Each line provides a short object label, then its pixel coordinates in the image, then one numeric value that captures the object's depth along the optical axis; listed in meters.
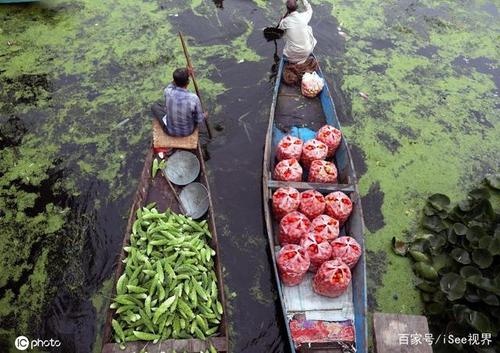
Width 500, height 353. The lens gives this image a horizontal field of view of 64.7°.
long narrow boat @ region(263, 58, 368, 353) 4.25
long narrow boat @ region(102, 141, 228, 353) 3.88
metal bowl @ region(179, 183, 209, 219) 5.17
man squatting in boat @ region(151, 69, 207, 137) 5.27
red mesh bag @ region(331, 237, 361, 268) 4.61
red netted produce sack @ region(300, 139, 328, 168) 5.66
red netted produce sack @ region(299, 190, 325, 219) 5.09
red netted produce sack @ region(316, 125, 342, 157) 5.84
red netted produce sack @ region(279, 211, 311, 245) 4.80
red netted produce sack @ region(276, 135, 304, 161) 5.68
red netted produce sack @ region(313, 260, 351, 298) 4.36
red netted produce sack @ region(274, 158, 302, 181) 5.43
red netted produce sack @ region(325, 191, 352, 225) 5.07
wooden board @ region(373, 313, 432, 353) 3.10
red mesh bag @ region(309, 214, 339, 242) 4.84
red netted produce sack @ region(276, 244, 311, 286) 4.46
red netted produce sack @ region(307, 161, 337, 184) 5.47
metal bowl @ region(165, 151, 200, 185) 5.46
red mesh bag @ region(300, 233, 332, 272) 4.60
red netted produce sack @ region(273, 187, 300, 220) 5.04
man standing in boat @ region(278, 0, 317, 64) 7.20
